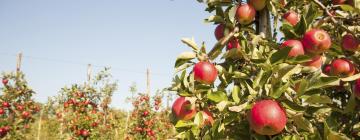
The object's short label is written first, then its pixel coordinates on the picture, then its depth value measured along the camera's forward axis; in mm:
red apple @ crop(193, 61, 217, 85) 1480
